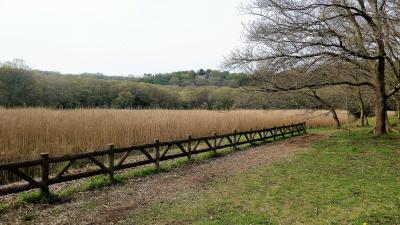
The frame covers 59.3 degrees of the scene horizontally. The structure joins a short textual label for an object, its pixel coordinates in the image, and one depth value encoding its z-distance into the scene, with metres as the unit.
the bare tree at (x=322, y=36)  15.99
